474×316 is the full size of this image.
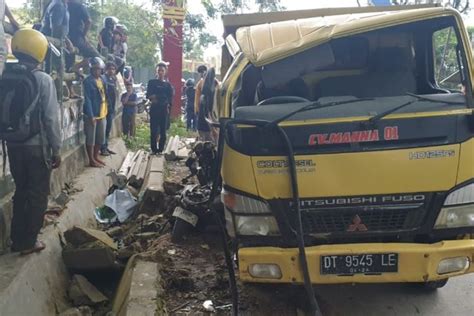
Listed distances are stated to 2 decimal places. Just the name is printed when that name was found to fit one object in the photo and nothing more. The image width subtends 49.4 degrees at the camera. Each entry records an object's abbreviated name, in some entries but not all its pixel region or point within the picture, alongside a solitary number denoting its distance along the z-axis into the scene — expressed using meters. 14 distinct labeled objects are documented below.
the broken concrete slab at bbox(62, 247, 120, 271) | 4.98
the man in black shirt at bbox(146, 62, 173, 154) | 10.16
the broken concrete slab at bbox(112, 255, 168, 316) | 3.92
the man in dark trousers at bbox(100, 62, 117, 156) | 9.00
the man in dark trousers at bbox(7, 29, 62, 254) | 4.29
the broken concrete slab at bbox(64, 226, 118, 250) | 5.17
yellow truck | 3.49
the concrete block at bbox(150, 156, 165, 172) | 8.77
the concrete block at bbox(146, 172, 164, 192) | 6.94
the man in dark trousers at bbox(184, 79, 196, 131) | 15.78
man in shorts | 7.77
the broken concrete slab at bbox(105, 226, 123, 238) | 6.14
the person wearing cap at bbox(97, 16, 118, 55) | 10.27
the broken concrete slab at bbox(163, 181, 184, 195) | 7.06
